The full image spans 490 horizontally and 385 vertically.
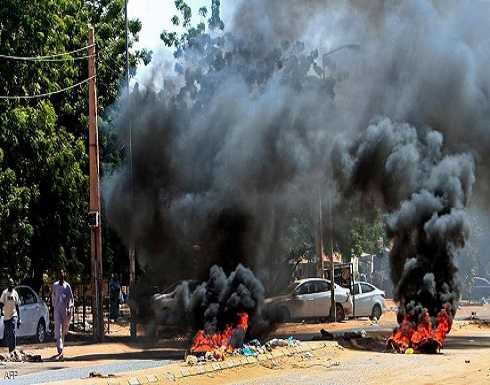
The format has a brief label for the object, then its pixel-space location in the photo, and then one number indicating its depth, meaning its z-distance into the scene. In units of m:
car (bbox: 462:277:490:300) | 56.66
